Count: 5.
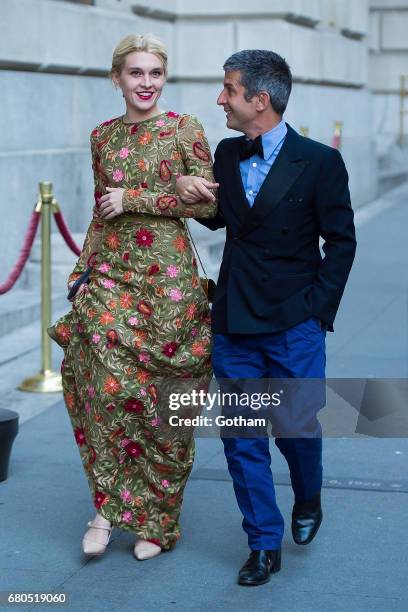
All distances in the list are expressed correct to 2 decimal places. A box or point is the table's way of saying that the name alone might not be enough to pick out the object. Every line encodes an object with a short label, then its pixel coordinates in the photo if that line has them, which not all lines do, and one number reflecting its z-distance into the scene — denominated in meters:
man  6.10
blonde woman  6.33
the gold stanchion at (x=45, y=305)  10.45
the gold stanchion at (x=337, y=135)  21.84
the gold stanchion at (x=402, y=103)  34.35
